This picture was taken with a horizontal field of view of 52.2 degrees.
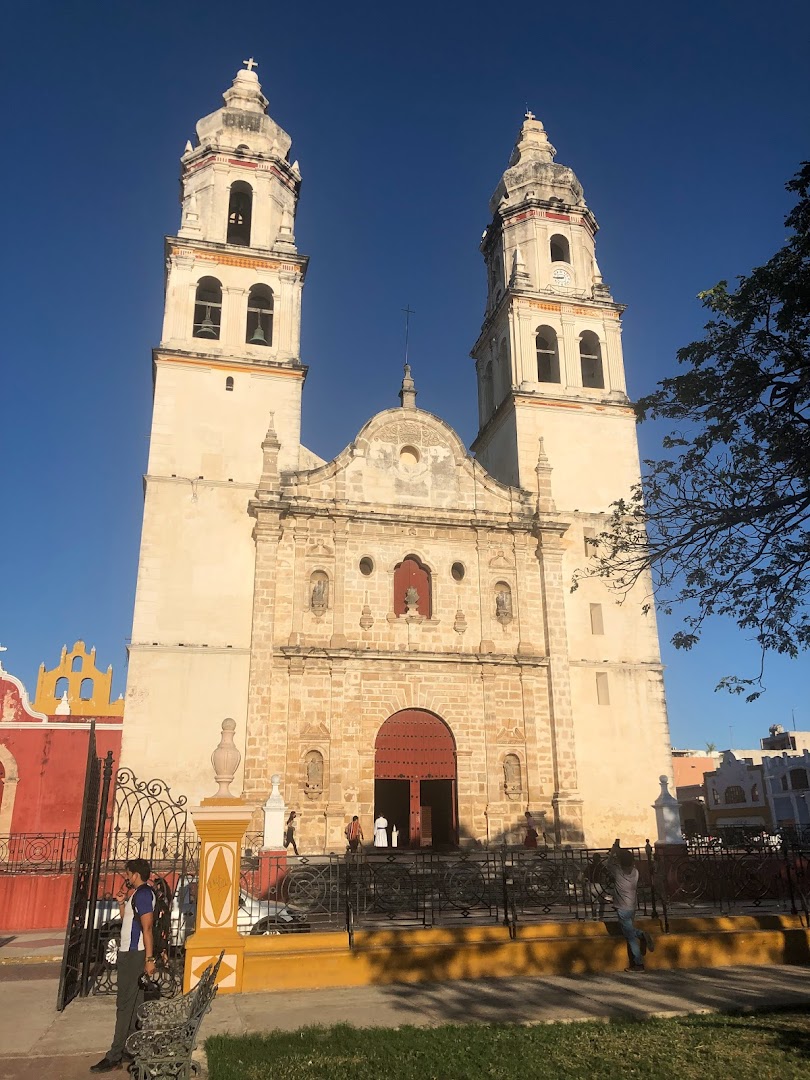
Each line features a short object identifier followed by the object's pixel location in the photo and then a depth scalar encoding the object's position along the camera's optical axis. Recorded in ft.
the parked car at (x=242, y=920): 30.81
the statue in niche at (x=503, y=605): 69.00
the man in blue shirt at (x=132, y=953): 20.75
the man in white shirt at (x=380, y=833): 59.09
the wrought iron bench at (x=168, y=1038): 16.71
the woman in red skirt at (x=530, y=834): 58.54
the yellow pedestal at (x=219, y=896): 28.48
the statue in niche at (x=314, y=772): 60.03
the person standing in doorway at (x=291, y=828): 52.56
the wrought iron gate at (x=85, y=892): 27.35
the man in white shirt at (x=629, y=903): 31.17
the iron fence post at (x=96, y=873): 28.68
